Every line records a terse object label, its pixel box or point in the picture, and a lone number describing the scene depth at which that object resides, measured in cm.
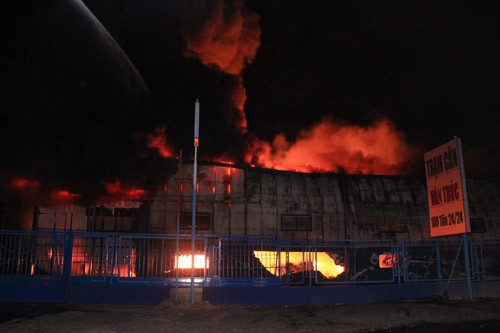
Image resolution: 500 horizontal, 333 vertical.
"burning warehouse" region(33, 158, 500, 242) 1847
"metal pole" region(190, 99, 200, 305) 1045
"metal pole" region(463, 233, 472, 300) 1191
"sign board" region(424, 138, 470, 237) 1188
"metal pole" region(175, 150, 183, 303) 1065
